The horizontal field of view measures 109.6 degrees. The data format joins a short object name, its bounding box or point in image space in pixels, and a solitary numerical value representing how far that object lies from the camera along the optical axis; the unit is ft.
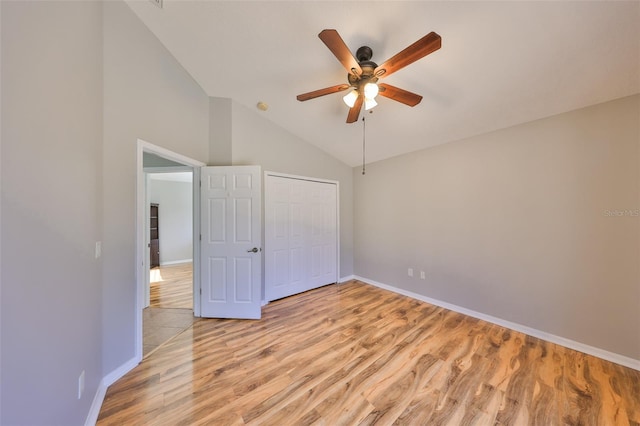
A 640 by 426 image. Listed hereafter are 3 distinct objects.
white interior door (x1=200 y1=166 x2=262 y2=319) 9.66
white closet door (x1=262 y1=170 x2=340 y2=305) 11.14
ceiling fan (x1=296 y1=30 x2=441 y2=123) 4.67
